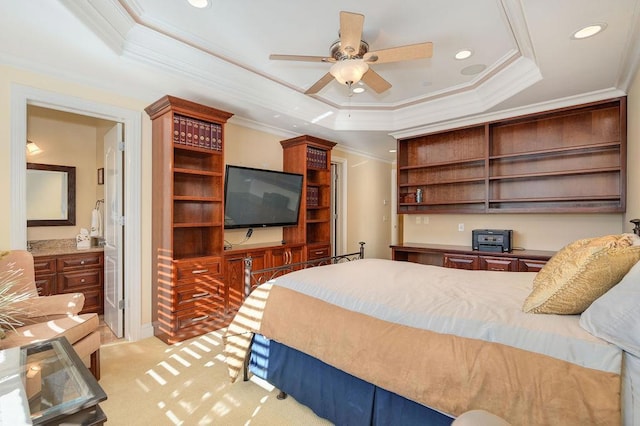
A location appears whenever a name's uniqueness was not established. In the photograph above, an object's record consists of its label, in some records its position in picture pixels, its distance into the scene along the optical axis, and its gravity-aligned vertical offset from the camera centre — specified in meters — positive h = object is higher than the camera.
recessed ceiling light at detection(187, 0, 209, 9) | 2.21 +1.50
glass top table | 1.12 -0.72
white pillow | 1.04 -0.37
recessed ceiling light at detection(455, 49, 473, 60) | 2.91 +1.51
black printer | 3.77 -0.35
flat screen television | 3.69 +0.17
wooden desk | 3.51 -0.58
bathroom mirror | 3.90 +0.19
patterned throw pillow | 1.26 -0.28
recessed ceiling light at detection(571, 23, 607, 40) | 2.15 +1.29
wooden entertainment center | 3.05 -0.28
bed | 1.08 -0.60
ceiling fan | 2.10 +1.17
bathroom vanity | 3.50 -0.73
